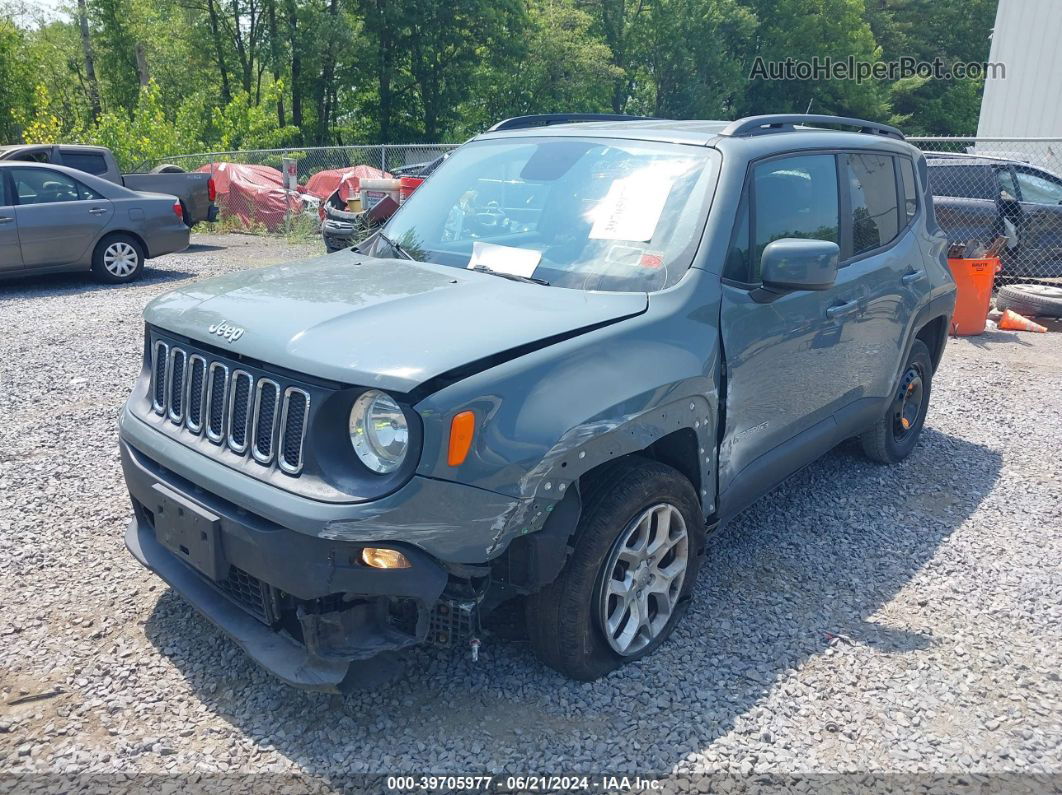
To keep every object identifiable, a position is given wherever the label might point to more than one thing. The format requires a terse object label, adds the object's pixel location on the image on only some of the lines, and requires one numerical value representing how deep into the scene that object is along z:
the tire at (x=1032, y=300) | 9.51
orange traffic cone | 9.33
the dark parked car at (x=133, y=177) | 12.87
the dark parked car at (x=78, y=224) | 10.14
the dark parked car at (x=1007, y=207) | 10.50
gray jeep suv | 2.52
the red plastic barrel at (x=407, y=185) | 12.23
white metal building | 16.06
